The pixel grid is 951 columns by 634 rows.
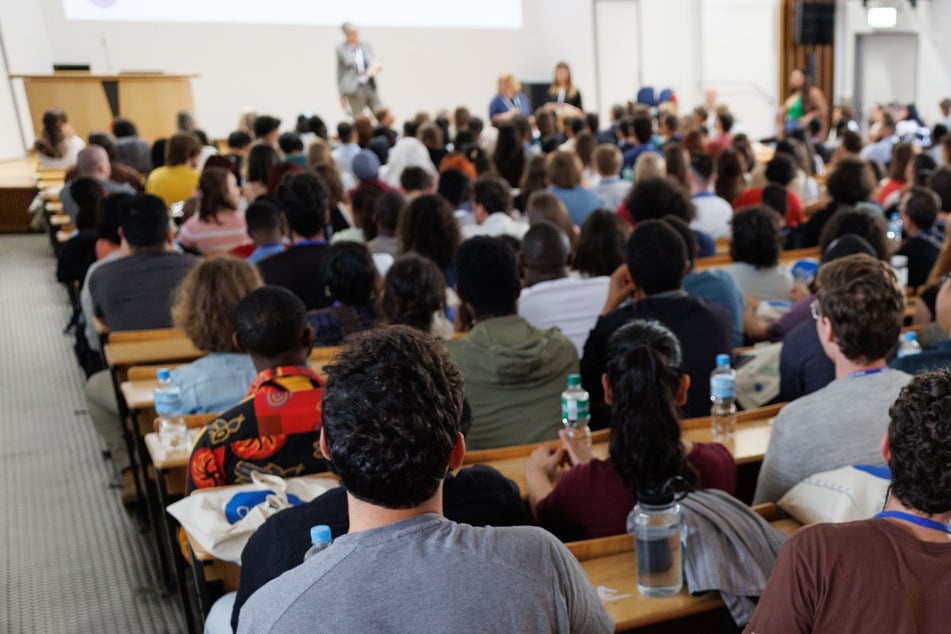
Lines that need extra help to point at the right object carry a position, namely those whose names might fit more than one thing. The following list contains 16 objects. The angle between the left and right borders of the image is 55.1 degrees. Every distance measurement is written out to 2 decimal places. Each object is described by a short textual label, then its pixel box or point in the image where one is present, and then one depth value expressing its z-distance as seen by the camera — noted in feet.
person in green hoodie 9.64
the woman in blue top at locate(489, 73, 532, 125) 38.14
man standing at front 38.01
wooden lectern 33.24
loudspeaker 45.88
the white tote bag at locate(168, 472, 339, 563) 6.86
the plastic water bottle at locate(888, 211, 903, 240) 18.46
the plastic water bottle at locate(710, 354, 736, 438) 9.52
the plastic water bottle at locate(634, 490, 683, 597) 6.46
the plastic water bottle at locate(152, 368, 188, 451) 9.41
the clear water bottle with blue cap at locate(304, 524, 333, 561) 5.05
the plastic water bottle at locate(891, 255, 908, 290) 14.30
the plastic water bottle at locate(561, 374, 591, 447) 9.53
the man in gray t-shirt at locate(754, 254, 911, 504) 7.41
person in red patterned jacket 7.84
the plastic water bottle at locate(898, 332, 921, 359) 10.56
